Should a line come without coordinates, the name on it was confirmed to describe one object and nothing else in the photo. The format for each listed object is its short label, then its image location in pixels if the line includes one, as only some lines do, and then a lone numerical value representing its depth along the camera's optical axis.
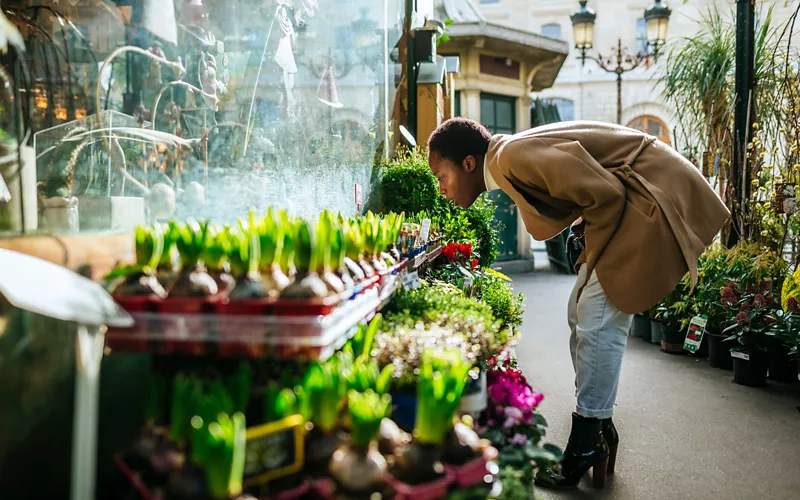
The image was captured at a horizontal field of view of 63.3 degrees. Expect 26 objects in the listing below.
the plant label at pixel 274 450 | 1.39
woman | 2.77
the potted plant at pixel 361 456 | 1.39
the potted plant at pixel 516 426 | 1.91
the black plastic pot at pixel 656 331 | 6.18
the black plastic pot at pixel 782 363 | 4.79
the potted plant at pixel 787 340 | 4.41
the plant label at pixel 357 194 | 4.17
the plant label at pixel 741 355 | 4.75
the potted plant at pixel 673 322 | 5.83
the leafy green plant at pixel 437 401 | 1.51
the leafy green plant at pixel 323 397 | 1.50
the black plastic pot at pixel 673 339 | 5.84
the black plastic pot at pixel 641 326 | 6.50
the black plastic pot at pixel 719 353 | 5.30
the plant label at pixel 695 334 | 5.41
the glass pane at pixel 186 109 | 1.80
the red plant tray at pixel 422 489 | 1.38
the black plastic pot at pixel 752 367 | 4.73
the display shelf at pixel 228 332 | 1.49
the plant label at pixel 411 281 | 2.82
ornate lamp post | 10.63
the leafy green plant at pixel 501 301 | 4.24
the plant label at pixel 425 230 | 3.84
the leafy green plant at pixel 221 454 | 1.23
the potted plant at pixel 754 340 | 4.72
